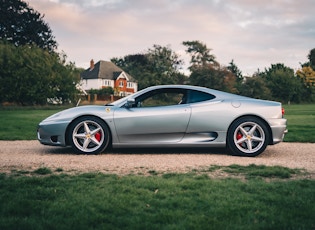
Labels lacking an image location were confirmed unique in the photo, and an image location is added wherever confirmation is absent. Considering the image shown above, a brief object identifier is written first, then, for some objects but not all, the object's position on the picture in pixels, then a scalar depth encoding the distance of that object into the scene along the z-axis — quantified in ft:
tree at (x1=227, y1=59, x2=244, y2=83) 277.64
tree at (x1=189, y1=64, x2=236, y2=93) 196.13
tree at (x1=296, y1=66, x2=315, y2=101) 223.71
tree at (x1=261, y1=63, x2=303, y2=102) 215.31
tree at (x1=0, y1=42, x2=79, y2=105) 114.83
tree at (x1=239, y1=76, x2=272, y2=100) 199.41
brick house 267.66
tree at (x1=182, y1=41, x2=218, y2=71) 265.95
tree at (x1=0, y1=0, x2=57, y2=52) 137.28
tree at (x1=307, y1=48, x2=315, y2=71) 279.69
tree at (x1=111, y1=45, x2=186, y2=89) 200.54
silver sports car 23.15
